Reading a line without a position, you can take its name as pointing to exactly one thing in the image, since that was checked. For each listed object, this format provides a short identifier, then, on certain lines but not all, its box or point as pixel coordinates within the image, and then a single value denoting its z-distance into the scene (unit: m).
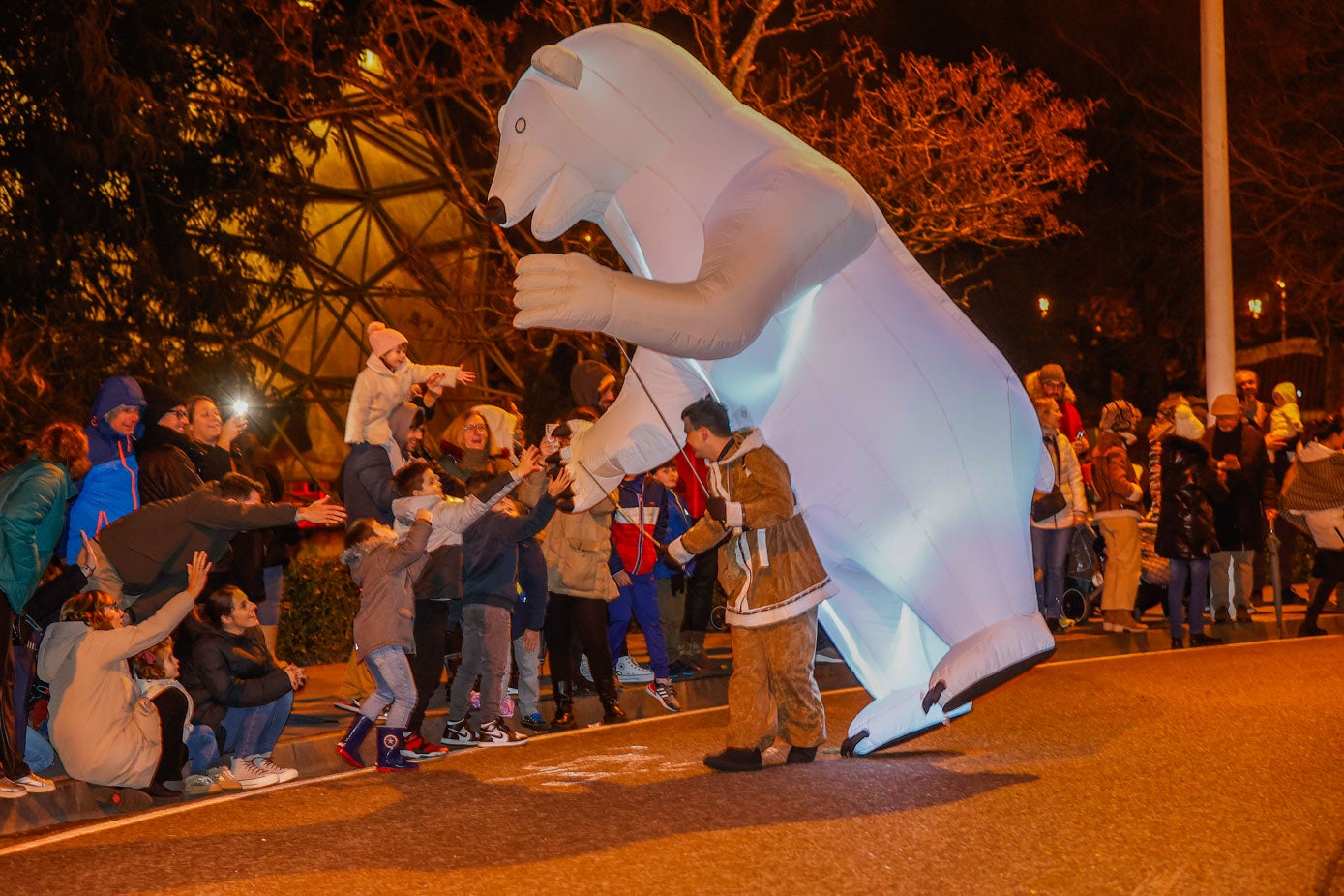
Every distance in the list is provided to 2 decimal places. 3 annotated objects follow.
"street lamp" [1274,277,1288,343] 28.33
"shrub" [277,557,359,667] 12.01
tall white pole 16.19
